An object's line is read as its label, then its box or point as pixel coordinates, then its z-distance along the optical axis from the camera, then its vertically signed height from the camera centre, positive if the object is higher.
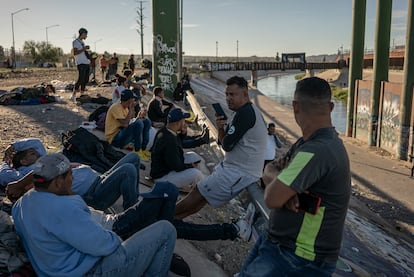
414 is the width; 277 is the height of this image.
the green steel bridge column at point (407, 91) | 15.59 -0.89
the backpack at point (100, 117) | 9.45 -1.14
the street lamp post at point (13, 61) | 58.24 +0.40
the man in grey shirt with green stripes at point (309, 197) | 2.34 -0.70
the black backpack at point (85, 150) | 6.61 -1.26
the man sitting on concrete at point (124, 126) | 8.29 -1.15
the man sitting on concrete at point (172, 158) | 5.75 -1.21
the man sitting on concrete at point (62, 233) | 2.91 -1.10
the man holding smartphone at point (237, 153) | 4.80 -0.95
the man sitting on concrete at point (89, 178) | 4.72 -1.21
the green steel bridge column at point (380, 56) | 18.23 +0.37
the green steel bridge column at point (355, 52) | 20.62 +0.60
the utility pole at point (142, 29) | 70.99 +5.76
